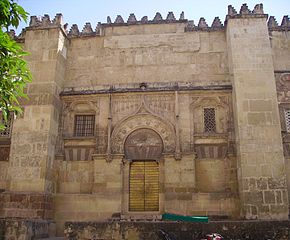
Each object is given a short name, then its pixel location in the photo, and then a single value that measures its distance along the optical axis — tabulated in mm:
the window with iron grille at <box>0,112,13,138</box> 11797
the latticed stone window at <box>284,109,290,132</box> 10961
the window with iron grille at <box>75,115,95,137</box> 11773
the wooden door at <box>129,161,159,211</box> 10672
